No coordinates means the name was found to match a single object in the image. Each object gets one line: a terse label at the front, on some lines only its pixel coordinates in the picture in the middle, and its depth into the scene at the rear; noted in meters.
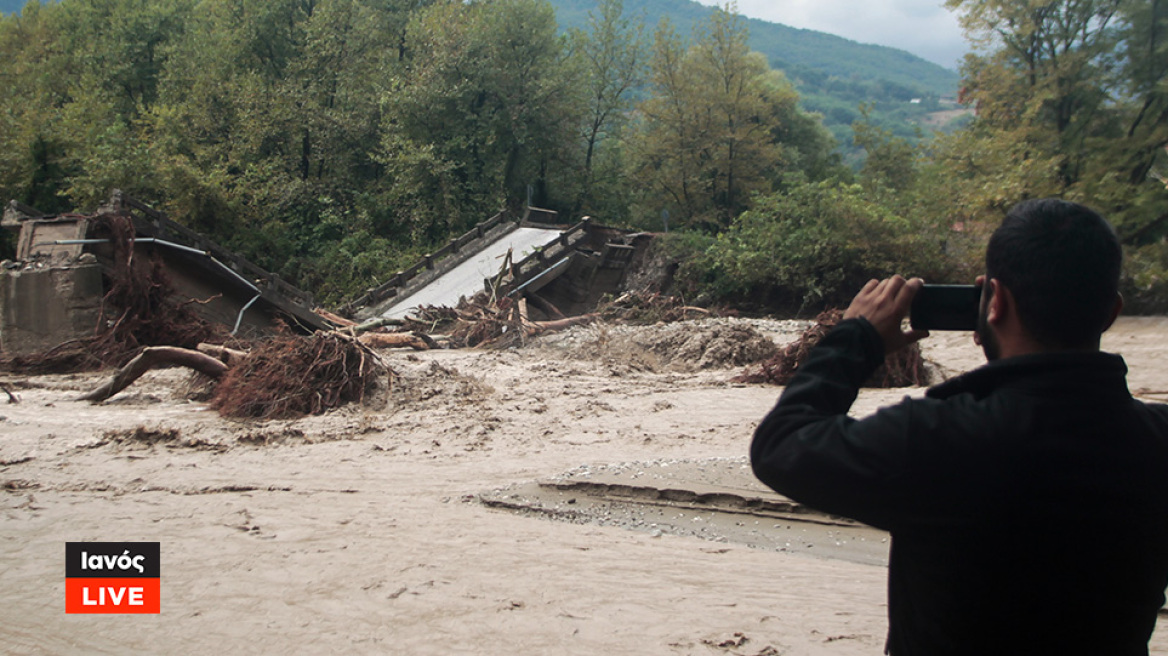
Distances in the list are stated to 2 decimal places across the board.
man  1.60
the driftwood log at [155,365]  10.74
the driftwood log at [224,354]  11.46
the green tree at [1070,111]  19.34
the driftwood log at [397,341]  16.56
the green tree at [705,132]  31.95
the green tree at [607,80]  33.72
